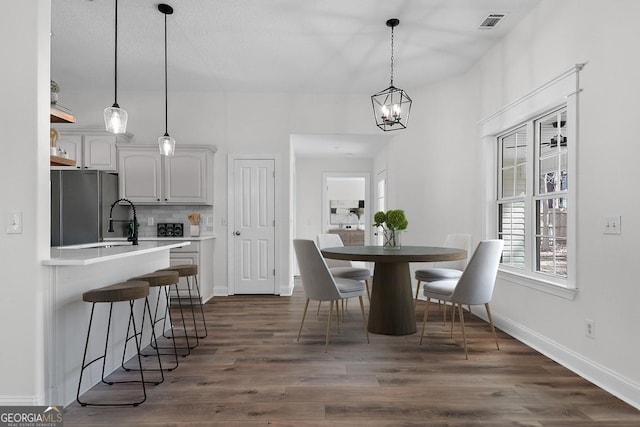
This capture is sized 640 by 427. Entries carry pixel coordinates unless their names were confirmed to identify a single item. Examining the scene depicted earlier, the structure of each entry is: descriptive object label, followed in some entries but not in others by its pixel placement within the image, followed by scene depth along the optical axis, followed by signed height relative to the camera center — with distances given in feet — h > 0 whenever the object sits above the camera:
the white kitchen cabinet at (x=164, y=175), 16.08 +1.52
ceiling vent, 10.87 +5.61
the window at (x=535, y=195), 10.03 +0.50
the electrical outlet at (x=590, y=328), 8.26 -2.52
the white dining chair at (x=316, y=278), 9.82 -1.76
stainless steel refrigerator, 14.40 +0.16
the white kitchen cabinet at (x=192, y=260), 15.21 -1.98
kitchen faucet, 10.62 -0.66
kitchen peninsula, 6.89 -2.10
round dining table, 11.25 -2.52
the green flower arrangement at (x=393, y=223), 11.76 -0.34
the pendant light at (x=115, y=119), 8.66 +2.10
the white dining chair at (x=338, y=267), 12.63 -1.99
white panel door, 17.65 -1.10
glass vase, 11.91 -0.85
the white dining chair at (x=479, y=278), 9.41 -1.66
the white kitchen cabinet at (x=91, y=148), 15.69 +2.60
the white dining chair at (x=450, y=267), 12.33 -1.94
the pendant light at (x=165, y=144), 11.63 +2.04
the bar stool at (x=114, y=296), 7.03 -1.59
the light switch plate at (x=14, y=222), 6.57 -0.20
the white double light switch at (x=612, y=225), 7.63 -0.24
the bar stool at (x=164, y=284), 8.78 -1.69
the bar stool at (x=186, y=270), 10.53 -1.65
